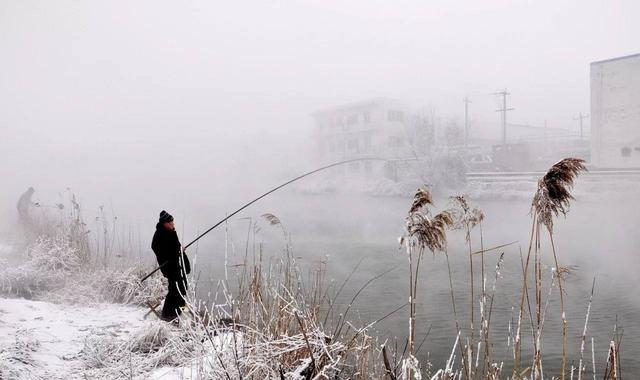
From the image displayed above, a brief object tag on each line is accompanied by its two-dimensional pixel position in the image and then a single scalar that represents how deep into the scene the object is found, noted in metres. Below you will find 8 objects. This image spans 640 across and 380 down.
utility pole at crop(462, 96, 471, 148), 57.03
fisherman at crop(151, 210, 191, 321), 6.08
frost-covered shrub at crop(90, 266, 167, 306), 8.52
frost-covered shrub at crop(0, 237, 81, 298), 9.11
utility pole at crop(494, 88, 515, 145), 50.52
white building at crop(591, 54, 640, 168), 30.31
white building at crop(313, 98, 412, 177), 50.03
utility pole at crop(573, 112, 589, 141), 65.31
